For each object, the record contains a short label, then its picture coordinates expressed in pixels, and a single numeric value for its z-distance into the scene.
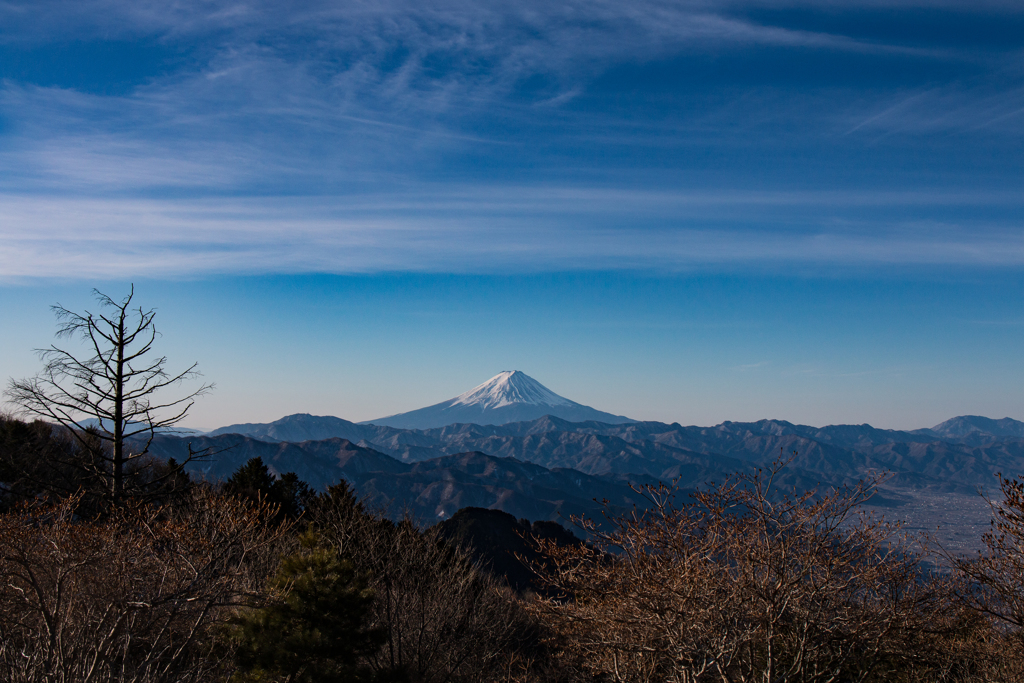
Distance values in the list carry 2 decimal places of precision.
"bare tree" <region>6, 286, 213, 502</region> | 18.50
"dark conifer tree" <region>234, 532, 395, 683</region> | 14.65
